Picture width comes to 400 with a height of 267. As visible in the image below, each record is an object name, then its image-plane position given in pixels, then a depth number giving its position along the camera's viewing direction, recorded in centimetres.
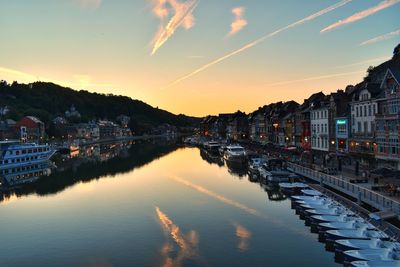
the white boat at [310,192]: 4846
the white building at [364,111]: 6022
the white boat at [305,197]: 4473
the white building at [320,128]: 7769
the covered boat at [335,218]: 3528
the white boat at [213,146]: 14668
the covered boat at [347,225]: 3275
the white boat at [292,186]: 5505
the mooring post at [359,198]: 4162
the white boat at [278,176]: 6481
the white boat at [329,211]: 3798
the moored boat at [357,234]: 3069
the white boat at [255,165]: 7990
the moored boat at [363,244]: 2832
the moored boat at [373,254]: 2624
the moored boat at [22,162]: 8319
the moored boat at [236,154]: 10425
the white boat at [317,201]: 4214
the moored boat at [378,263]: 2534
